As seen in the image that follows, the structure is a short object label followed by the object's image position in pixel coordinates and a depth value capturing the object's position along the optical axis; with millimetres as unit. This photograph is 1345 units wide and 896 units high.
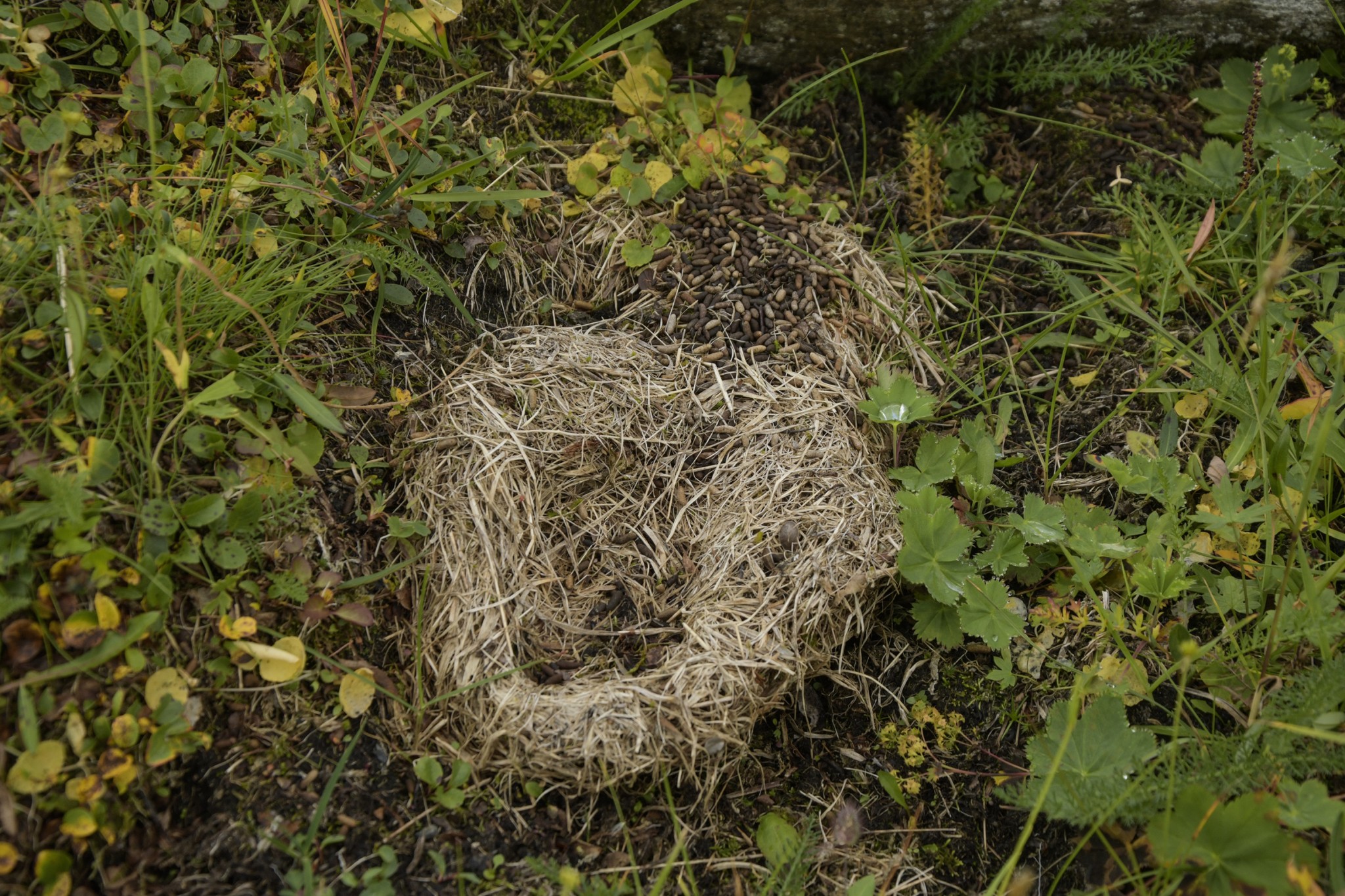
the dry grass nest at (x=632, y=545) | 874
